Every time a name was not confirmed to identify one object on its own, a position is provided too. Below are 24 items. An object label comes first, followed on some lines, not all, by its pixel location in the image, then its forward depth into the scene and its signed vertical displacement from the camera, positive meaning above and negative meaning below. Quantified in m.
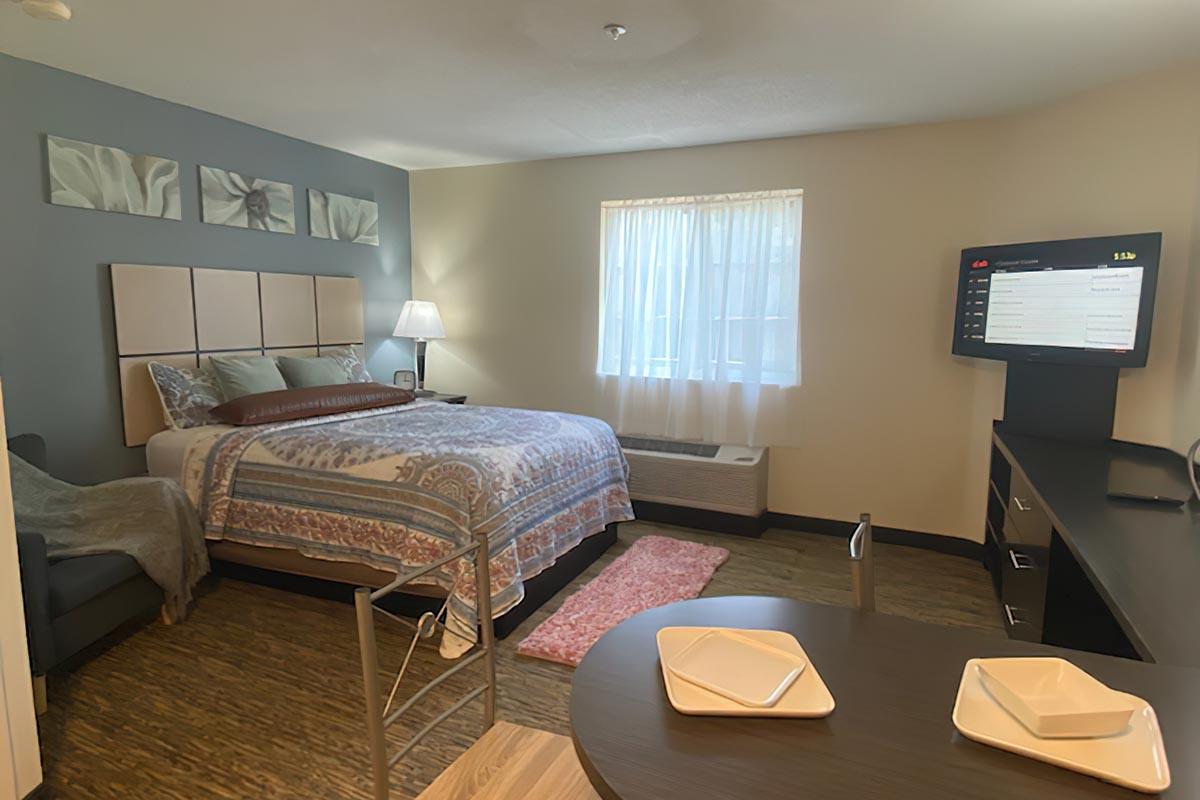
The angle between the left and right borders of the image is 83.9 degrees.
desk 1.37 -0.57
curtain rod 4.22 +0.82
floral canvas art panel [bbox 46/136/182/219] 3.21 +0.69
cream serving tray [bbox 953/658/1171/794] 0.83 -0.55
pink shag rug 2.83 -1.34
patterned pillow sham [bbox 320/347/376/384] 4.45 -0.31
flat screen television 2.80 +0.13
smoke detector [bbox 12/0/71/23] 2.06 +0.96
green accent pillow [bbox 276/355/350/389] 4.06 -0.34
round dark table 0.83 -0.56
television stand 3.07 -0.34
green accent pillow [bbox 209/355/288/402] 3.71 -0.34
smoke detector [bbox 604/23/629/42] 2.55 +1.12
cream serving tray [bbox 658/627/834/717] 0.97 -0.55
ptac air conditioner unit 4.20 -0.99
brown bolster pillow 3.46 -0.47
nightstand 4.86 -0.57
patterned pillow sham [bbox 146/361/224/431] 3.56 -0.44
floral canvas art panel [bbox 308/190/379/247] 4.55 +0.71
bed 2.81 -0.73
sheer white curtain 4.28 +0.05
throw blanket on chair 2.75 -0.88
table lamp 5.06 -0.03
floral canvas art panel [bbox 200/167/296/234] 3.88 +0.70
